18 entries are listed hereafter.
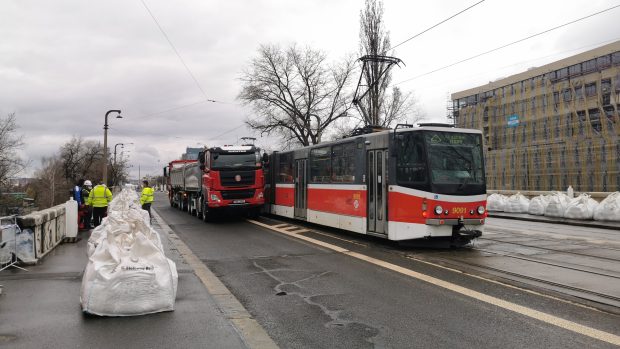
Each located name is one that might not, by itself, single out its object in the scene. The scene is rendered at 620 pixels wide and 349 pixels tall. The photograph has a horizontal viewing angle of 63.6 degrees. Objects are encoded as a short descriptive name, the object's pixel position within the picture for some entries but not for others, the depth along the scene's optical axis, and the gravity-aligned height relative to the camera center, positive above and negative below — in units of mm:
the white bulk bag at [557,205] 20406 -924
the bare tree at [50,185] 58956 +709
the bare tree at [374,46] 31858 +9547
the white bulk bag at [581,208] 19312 -998
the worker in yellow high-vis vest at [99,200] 15250 -329
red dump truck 19469 +316
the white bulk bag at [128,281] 5719 -1072
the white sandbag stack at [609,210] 18484 -1044
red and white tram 11055 +17
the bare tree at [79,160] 79875 +4952
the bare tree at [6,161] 48438 +2924
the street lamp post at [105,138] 32375 +3366
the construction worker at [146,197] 20031 -341
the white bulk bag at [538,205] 21859 -994
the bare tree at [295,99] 45562 +8215
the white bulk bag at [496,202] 24547 -932
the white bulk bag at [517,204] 23375 -982
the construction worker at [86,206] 16219 -555
